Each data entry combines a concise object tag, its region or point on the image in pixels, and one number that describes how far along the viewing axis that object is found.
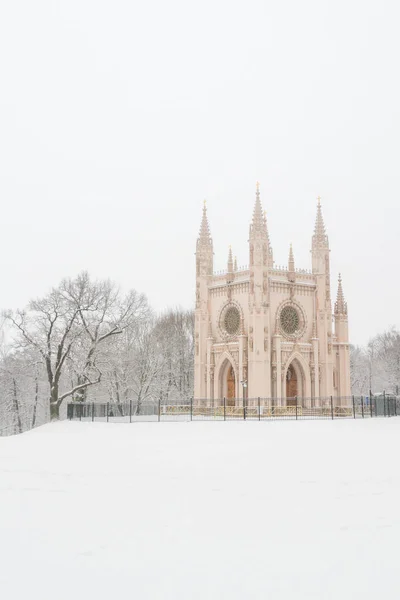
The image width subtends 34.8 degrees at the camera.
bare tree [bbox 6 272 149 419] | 37.34
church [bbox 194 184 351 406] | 43.41
